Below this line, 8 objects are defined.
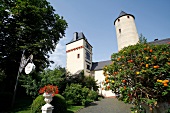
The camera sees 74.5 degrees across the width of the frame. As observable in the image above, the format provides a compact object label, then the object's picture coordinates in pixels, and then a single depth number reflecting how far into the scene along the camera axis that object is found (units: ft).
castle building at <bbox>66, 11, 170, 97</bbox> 68.13
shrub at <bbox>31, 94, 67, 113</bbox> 22.34
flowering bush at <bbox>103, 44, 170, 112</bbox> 11.64
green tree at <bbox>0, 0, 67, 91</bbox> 42.27
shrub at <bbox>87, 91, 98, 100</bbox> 50.99
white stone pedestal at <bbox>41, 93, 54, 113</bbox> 16.02
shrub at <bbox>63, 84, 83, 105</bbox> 39.32
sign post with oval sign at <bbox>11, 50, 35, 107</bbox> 32.68
